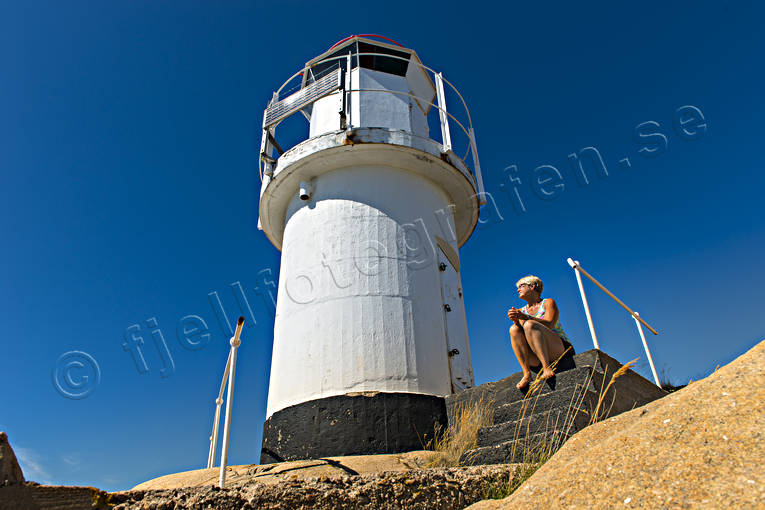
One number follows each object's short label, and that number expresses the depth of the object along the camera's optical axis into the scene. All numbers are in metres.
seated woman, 4.43
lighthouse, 5.84
